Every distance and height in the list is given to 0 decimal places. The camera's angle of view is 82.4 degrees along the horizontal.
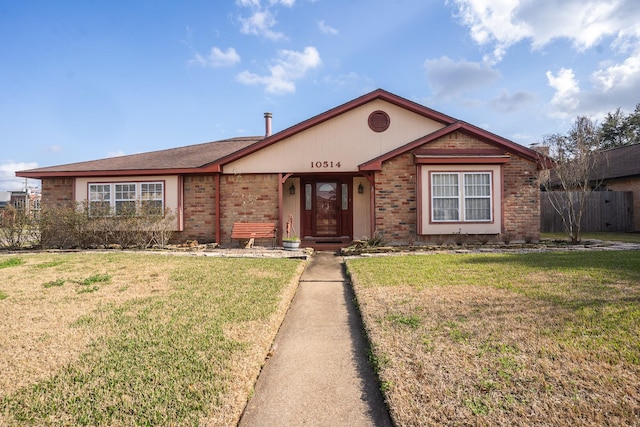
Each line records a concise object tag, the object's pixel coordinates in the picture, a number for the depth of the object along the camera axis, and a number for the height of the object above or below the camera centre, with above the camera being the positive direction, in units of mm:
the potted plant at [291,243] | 11055 -858
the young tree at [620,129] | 39688 +9518
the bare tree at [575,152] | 11859 +2127
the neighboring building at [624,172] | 17767 +2201
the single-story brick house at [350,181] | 11430 +1176
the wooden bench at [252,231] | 12141 -535
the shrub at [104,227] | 11922 -385
